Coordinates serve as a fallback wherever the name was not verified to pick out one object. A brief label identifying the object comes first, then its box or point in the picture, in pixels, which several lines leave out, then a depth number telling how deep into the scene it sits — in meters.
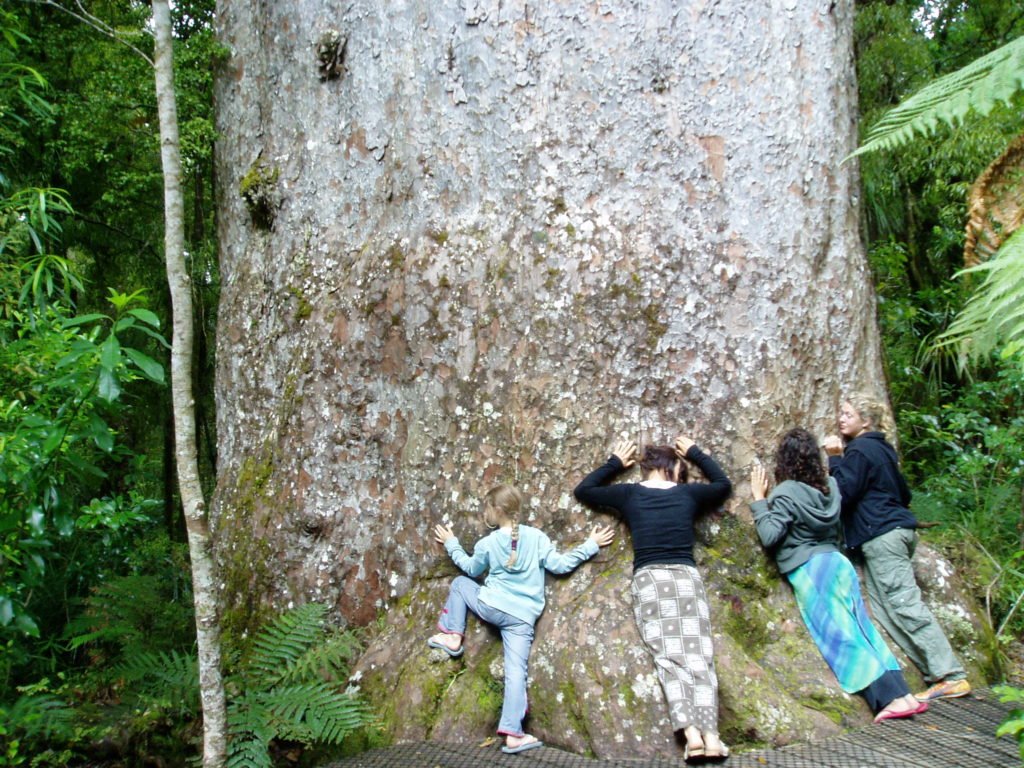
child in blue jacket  4.17
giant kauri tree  4.26
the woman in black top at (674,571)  3.71
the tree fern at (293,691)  4.04
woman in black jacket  4.10
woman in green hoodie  3.99
